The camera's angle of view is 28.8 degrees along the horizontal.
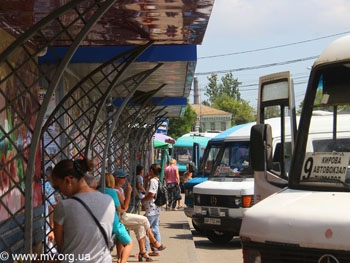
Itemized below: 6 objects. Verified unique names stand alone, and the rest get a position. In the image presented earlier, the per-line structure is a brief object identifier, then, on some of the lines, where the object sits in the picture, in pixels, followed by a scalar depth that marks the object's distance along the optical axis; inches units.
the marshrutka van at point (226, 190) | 542.6
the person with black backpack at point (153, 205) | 482.0
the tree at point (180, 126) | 2431.1
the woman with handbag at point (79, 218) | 199.3
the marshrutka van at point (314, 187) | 179.8
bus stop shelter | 248.7
